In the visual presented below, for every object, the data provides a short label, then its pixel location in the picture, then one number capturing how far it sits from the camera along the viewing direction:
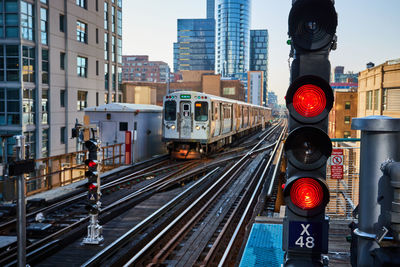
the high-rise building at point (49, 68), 25.12
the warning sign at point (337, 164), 8.08
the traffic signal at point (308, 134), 2.85
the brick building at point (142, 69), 170.62
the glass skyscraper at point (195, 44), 187.75
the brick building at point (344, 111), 55.31
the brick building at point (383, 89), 35.84
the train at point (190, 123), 21.06
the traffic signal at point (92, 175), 8.35
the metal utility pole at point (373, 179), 2.63
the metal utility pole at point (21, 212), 5.58
